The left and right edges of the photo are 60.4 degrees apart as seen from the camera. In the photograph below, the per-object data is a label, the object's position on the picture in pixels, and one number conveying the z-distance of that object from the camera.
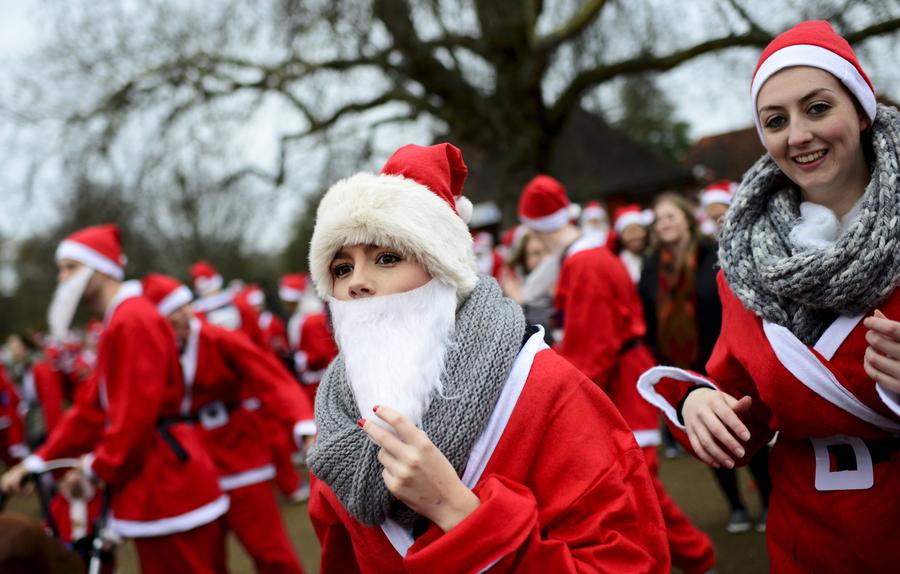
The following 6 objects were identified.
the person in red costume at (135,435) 3.69
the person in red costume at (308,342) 9.40
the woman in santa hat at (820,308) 1.80
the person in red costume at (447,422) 1.64
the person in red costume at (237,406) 4.41
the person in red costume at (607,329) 4.44
